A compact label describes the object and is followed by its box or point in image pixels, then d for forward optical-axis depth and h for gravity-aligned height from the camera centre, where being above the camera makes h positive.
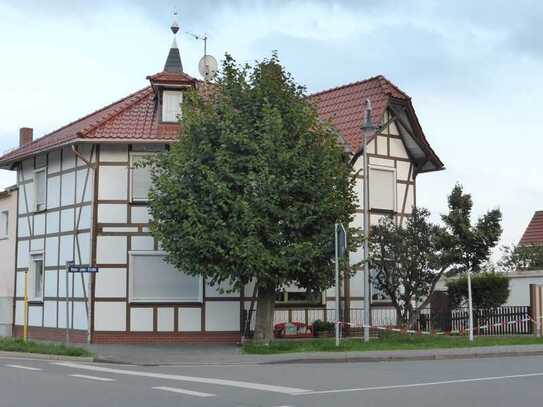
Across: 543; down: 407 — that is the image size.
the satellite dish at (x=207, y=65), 30.62 +8.22
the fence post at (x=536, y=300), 27.45 -0.04
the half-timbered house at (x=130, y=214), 26.17 +2.68
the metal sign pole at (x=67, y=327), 23.52 -0.76
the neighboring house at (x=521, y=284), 33.25 +0.57
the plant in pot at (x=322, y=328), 27.22 -0.91
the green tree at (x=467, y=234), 25.84 +1.91
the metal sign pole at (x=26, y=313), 26.34 -0.44
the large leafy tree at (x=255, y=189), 22.36 +2.86
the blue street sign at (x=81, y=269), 22.64 +0.79
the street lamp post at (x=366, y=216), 23.39 +2.24
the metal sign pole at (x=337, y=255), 21.65 +1.09
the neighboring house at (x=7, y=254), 31.00 +1.66
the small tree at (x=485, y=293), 30.77 +0.20
